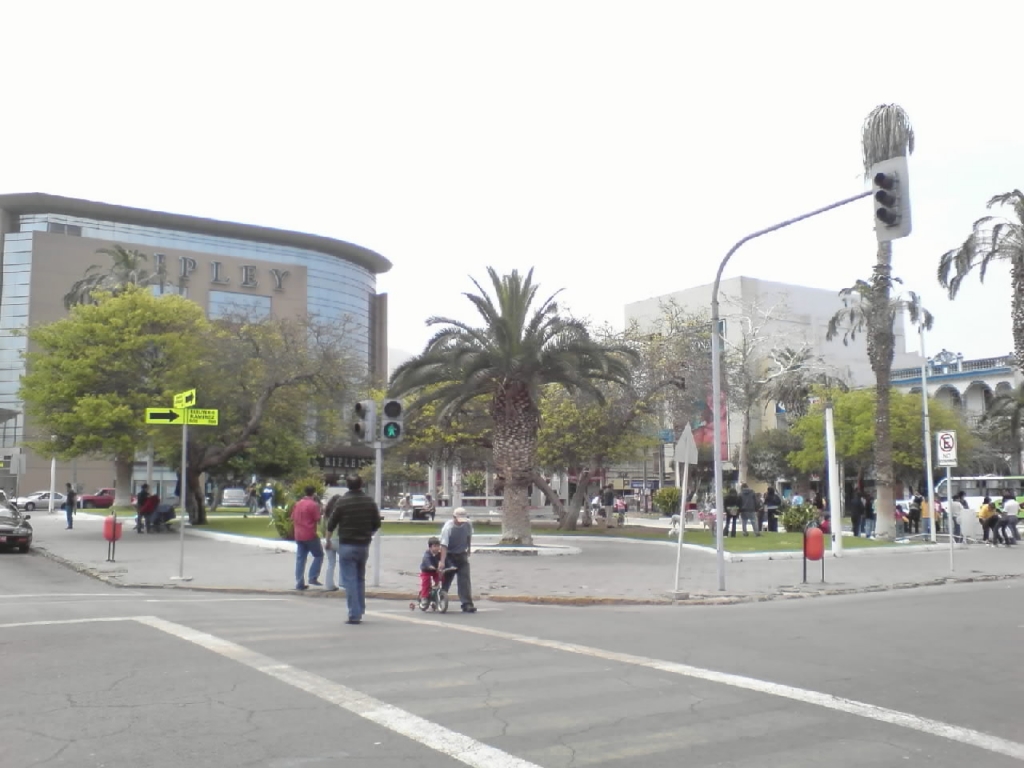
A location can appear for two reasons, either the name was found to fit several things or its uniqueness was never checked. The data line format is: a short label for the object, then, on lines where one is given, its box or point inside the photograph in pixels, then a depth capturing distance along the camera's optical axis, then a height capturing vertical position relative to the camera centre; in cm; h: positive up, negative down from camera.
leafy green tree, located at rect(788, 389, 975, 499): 5178 +302
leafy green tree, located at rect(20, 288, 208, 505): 3136 +391
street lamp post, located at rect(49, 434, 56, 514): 3201 +130
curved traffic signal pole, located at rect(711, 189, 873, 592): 1634 +163
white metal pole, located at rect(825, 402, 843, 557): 2403 -28
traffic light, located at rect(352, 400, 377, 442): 1598 +103
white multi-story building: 7369 +1342
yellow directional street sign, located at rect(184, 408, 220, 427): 1805 +130
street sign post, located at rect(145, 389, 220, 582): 1758 +132
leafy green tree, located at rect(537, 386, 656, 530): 3412 +191
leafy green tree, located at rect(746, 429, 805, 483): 6800 +228
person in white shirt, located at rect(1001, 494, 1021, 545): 2950 -105
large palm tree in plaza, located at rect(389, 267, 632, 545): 2533 +314
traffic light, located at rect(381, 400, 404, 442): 1598 +105
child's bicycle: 1322 -157
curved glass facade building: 7969 +2009
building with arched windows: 6762 +747
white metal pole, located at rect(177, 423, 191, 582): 1684 -142
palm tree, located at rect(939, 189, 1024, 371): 3234 +794
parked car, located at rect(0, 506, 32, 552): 2425 -115
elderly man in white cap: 1328 -91
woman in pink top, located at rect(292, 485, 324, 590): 1573 -75
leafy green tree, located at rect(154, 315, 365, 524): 3275 +343
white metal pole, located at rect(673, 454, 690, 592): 1501 -47
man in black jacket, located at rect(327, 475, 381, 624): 1147 -64
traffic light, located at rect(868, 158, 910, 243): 1273 +377
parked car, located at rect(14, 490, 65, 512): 5888 -97
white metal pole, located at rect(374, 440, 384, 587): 1605 -12
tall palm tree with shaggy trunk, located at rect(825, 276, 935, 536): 3130 +430
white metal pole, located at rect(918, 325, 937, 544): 2922 +109
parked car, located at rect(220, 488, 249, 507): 6419 -88
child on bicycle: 1319 -116
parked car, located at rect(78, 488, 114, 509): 6150 -102
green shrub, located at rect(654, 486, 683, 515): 4375 -69
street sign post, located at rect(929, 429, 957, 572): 2109 +81
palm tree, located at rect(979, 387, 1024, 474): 4953 +382
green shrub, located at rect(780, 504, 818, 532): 3191 -107
